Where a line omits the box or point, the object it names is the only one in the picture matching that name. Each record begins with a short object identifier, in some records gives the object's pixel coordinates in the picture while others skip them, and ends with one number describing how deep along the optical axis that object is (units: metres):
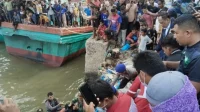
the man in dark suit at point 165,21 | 4.55
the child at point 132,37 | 7.49
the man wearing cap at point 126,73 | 4.10
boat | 10.35
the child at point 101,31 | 8.34
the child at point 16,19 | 11.19
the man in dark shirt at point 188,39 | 1.97
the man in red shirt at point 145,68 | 2.11
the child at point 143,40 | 6.29
